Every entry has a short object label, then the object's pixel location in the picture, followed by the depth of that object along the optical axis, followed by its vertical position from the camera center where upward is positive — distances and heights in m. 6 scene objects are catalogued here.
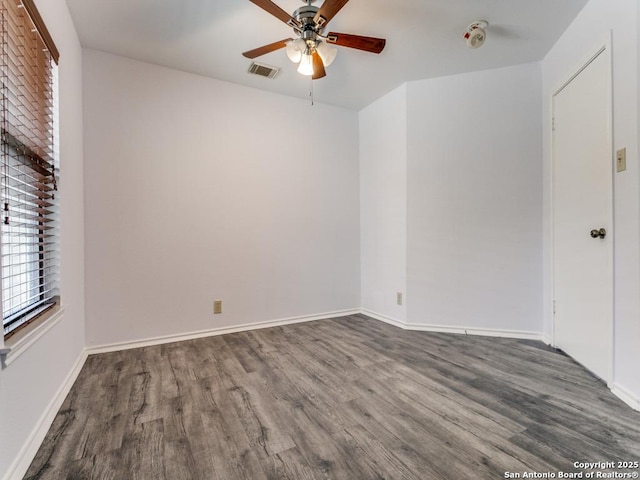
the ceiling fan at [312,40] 1.76 +1.33
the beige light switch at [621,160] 1.82 +0.48
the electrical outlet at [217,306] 3.05 -0.69
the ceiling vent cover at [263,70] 2.82 +1.63
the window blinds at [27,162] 1.32 +0.41
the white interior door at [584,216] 2.00 +0.16
